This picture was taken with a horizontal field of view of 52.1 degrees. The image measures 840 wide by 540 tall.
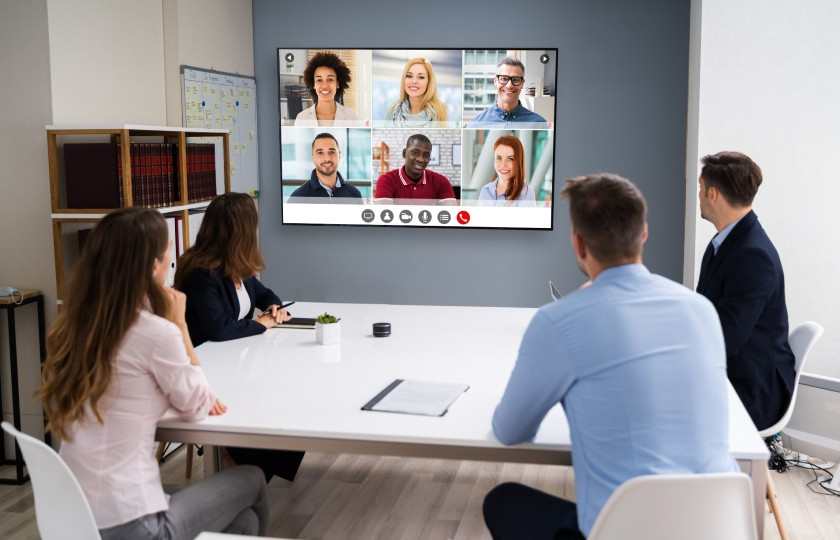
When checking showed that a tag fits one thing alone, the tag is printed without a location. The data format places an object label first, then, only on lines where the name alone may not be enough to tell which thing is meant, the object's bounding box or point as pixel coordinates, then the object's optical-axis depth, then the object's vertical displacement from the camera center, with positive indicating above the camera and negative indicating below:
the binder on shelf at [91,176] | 3.90 -0.04
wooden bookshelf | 3.87 -0.04
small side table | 3.90 -0.80
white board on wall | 5.10 +0.36
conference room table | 2.27 -0.70
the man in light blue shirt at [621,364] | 1.91 -0.45
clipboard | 2.49 -0.69
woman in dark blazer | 3.40 -0.45
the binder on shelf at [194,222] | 4.74 -0.30
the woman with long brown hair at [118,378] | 2.19 -0.54
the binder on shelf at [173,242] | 4.35 -0.38
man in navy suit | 3.18 -0.48
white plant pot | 3.34 -0.65
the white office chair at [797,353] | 3.25 -0.73
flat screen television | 5.78 +0.23
